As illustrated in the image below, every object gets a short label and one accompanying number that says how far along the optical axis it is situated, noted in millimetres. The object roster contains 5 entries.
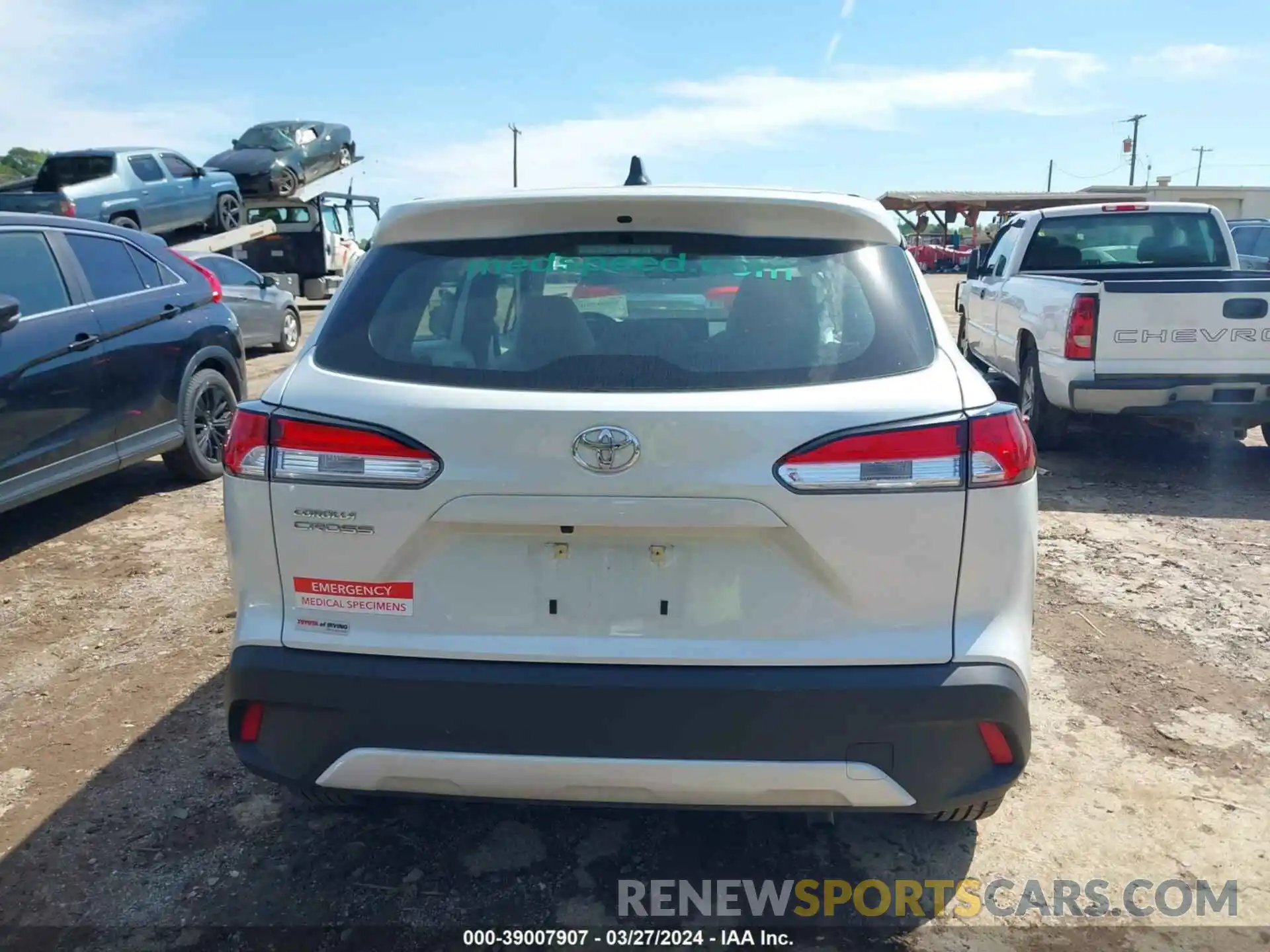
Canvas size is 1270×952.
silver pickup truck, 13180
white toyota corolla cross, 2176
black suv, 5258
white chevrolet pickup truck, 6629
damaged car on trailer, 18703
